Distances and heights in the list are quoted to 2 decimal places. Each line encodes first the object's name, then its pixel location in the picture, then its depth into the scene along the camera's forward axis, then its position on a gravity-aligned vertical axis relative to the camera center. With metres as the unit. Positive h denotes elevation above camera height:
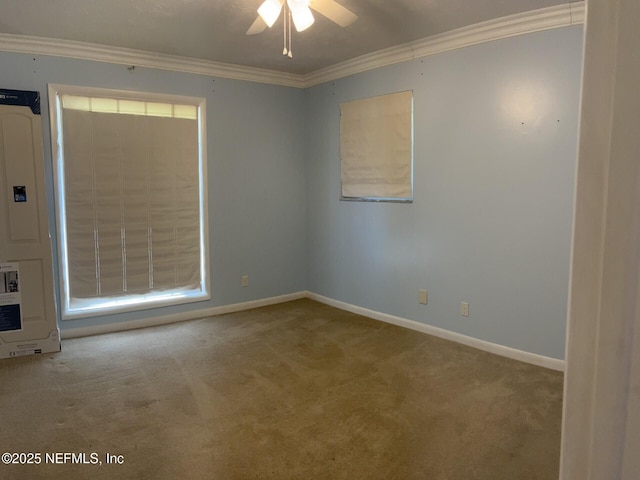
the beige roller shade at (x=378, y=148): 4.17 +0.47
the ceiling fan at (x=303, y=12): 2.46 +1.03
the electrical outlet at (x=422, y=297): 4.15 -0.91
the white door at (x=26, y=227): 3.55 -0.26
